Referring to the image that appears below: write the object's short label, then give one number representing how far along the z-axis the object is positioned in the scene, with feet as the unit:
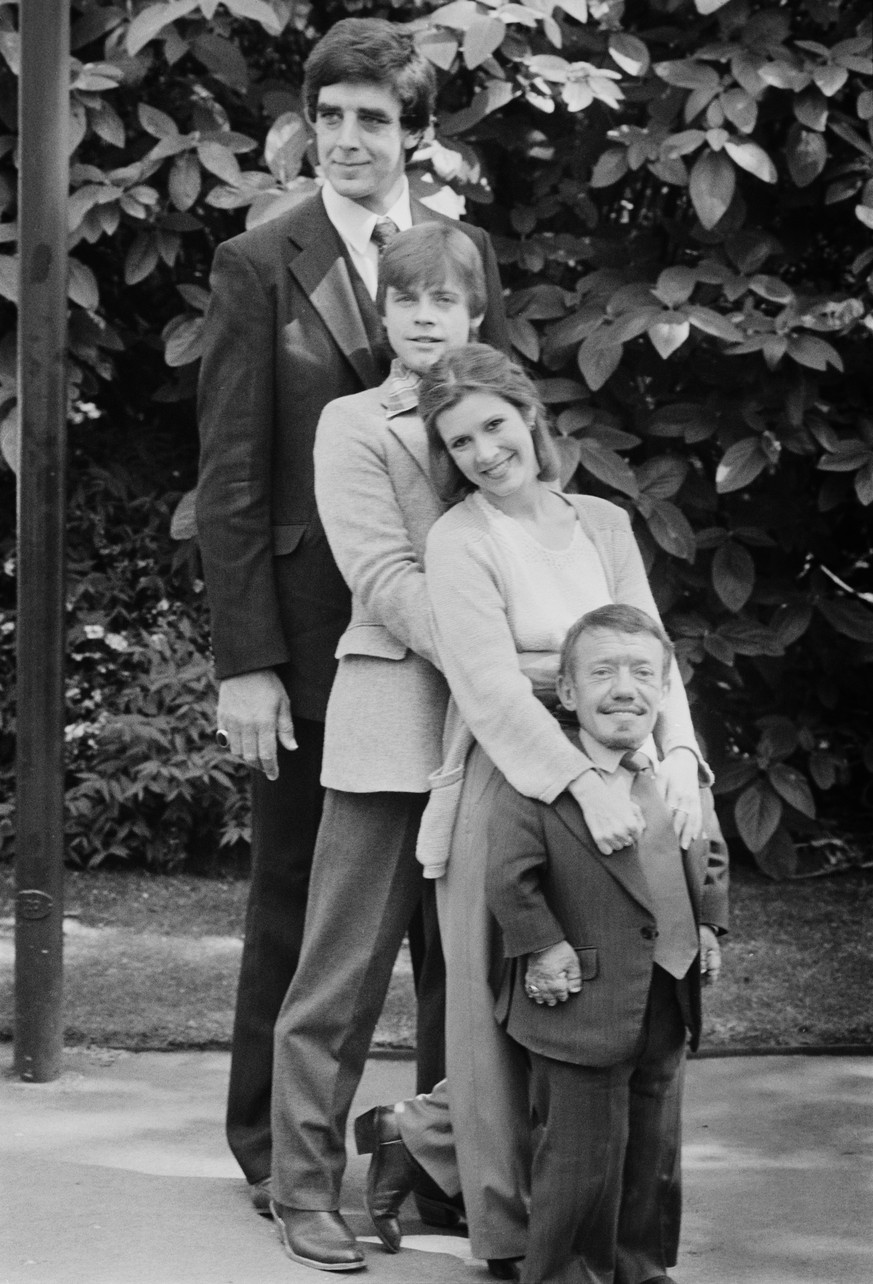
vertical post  13.25
